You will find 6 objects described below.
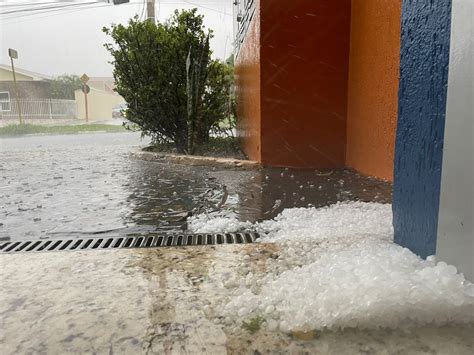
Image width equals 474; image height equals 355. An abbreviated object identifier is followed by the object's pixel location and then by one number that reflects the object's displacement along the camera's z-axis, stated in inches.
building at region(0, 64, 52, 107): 759.4
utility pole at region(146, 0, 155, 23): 274.7
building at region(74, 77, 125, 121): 855.7
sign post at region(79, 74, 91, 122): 807.3
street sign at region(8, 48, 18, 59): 483.4
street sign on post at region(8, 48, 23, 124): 485.4
